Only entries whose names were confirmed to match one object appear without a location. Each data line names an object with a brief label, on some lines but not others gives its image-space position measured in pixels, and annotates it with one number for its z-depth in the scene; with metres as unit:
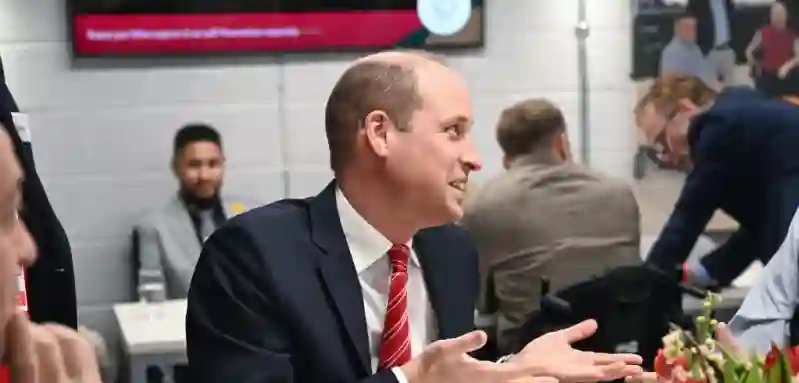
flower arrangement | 1.37
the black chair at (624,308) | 3.74
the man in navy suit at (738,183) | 3.82
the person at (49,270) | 1.49
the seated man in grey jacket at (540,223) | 4.04
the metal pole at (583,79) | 5.00
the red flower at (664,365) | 1.50
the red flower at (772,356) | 1.38
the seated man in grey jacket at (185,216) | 4.43
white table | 3.53
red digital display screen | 4.54
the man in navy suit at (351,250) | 1.69
